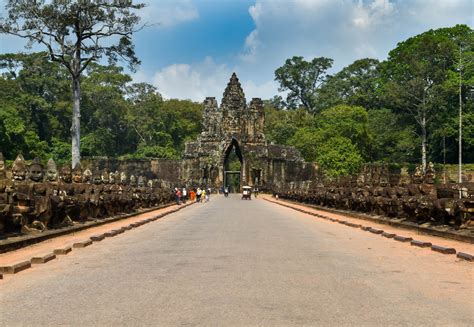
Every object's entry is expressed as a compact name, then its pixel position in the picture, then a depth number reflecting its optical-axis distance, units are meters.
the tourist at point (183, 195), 48.06
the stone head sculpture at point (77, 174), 19.72
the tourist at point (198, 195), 49.94
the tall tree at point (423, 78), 62.25
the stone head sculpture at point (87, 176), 21.07
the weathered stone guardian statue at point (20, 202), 12.46
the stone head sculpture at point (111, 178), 26.14
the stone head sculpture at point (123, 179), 29.62
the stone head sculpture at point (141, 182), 36.81
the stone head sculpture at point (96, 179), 22.34
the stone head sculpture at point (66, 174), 18.69
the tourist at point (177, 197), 43.19
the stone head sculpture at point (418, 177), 18.47
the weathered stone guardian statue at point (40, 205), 13.62
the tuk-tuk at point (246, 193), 55.28
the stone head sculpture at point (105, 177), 24.19
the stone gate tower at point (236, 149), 74.88
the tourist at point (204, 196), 51.78
